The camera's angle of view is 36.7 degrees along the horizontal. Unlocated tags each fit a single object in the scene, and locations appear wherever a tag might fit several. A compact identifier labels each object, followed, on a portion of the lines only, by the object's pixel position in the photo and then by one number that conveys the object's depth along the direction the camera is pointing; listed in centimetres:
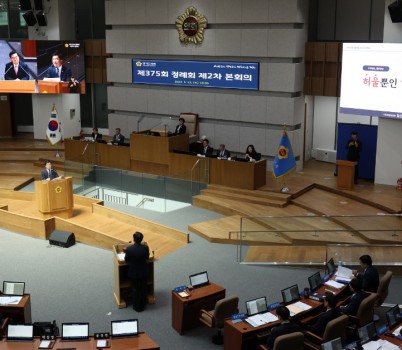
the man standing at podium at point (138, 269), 912
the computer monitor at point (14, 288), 854
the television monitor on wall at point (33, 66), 1869
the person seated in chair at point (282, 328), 709
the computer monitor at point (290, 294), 831
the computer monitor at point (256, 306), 786
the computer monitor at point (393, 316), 755
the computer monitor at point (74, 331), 712
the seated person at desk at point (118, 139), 1708
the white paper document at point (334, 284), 897
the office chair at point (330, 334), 732
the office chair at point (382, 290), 880
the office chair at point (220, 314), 805
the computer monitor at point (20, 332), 704
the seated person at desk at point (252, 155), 1472
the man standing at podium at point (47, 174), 1327
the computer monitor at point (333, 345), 668
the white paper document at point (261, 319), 763
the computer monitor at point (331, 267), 957
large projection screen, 1369
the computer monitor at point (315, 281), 882
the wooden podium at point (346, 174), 1442
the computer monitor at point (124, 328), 722
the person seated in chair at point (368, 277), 871
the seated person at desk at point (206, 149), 1529
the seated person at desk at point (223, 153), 1503
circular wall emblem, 1686
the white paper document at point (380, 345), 698
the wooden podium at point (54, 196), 1312
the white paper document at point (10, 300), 822
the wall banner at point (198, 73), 1639
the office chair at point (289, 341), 688
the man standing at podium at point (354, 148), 1480
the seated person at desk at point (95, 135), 1724
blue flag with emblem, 1464
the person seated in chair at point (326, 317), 763
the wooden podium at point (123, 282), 947
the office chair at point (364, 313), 804
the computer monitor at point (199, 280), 881
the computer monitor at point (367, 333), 715
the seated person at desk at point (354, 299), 820
